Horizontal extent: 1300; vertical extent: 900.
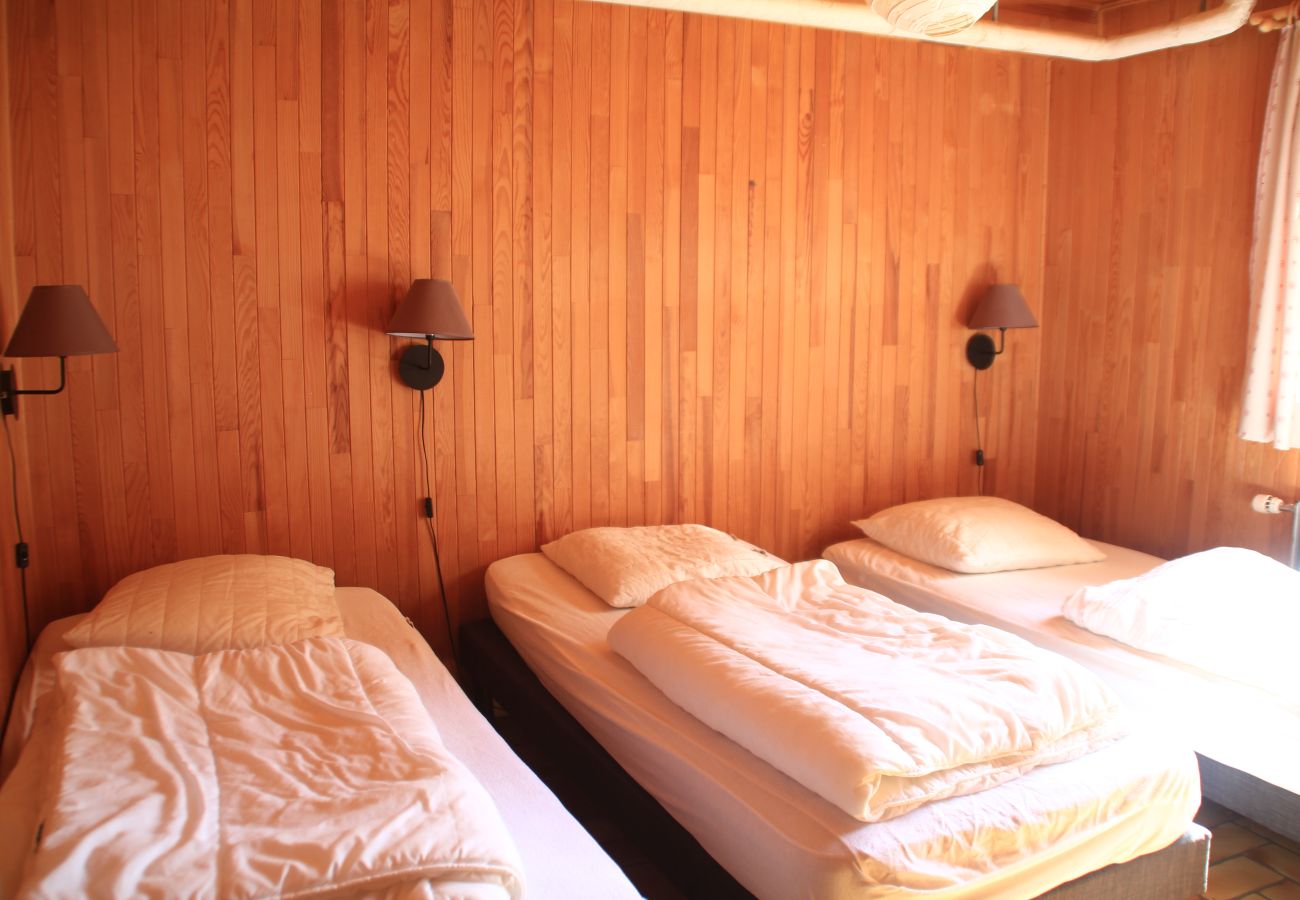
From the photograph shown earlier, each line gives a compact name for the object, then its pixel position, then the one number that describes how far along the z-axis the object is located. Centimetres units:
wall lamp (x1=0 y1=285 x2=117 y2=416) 212
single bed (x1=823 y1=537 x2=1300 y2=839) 208
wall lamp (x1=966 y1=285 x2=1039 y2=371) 366
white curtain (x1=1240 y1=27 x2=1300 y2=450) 301
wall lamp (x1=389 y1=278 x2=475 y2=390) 273
